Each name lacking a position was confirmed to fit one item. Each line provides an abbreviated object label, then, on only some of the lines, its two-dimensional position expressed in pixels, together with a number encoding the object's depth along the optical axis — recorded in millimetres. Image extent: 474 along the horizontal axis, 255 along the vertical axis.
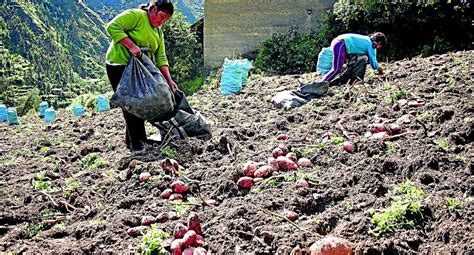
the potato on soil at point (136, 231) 2504
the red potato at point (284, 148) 3469
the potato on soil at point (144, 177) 3307
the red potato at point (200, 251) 2158
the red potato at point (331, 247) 1916
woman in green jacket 3797
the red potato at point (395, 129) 3554
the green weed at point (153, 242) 2268
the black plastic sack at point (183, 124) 4242
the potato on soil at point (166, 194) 3014
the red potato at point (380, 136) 3395
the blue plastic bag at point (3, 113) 10682
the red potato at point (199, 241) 2262
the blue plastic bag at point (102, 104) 9734
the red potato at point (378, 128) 3641
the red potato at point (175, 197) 2965
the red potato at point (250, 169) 3125
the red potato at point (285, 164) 3101
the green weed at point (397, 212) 2127
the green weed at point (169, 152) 3854
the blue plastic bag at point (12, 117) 9523
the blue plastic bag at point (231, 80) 7955
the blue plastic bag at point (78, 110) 9602
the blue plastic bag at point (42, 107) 11328
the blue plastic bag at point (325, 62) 8403
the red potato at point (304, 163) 3189
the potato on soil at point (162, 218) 2637
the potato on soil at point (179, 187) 3043
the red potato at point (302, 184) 2763
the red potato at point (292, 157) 3261
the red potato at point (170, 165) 3377
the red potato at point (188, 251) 2170
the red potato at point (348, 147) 3336
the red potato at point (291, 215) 2416
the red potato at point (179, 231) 2328
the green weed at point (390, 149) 3150
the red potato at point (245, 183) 2965
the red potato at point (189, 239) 2228
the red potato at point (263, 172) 3035
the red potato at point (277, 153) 3391
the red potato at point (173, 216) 2625
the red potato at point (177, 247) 2180
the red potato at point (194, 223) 2357
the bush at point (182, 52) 14578
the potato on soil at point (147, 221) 2621
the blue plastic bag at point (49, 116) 9336
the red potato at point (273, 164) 3110
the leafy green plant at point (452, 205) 2133
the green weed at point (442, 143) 2984
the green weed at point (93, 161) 4020
